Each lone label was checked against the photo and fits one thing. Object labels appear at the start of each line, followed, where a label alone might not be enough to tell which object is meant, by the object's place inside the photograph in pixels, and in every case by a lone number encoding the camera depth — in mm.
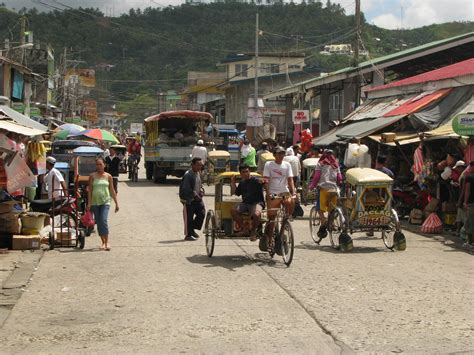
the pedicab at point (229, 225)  11945
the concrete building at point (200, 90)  87256
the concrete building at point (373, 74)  29266
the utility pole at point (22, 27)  43750
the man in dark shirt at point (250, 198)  12203
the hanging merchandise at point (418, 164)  17705
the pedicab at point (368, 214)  13648
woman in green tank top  13727
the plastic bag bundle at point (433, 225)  16594
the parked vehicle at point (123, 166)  38438
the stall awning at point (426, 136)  16844
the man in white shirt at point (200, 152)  26562
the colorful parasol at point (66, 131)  25702
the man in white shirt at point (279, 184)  12750
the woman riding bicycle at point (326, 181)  15141
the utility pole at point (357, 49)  32497
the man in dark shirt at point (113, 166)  19453
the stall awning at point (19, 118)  16266
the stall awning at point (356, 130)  20859
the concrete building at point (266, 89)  57444
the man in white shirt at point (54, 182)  14852
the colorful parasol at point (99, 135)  22586
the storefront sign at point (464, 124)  15062
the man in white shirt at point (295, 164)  21312
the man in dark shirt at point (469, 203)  14266
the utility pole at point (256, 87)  44400
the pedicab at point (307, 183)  20438
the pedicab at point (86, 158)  18719
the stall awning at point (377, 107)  23375
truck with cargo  30641
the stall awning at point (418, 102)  20067
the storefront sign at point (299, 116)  34188
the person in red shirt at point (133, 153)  32594
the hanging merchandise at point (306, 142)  26069
